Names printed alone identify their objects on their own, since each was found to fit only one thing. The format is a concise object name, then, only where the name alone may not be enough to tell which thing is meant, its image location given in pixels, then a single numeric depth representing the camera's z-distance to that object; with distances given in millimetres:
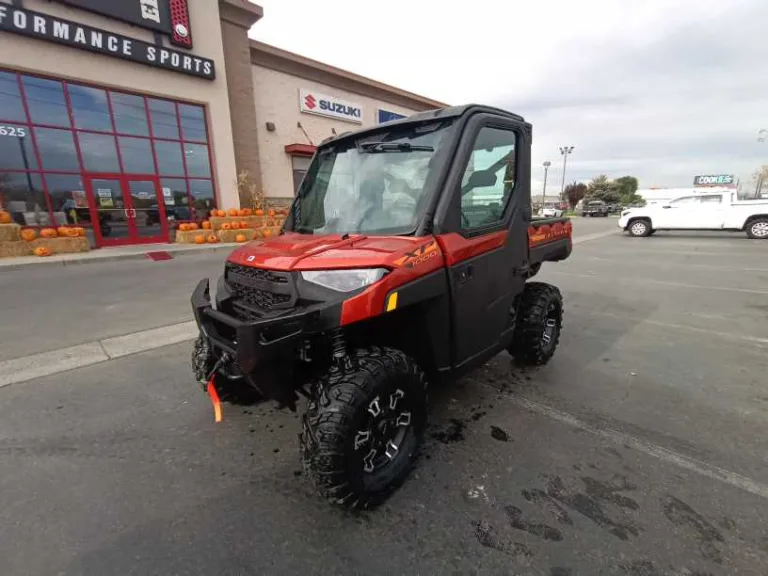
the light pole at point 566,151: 53156
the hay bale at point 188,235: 13125
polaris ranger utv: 1956
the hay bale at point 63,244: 10305
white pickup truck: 15031
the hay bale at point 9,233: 9711
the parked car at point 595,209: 40812
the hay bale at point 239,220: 13508
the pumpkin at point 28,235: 10031
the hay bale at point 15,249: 9709
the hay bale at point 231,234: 13234
